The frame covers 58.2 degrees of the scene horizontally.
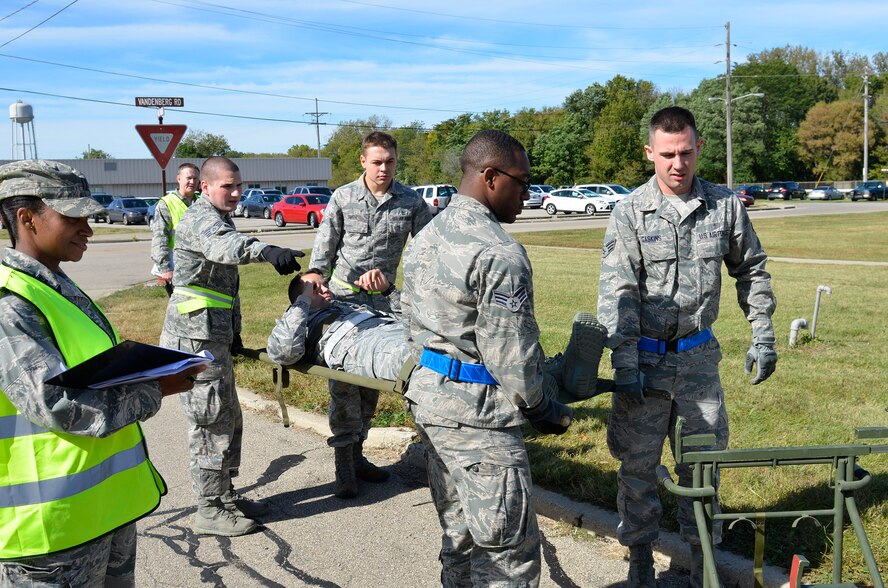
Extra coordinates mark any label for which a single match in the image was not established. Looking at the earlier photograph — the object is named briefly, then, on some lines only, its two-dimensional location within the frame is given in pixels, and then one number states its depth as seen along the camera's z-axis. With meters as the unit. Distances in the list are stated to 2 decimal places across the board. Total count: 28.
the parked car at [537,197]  49.31
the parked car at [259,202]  44.19
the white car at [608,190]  43.65
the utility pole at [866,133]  68.56
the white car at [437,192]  36.69
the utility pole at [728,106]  42.94
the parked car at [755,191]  58.03
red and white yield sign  12.30
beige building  66.06
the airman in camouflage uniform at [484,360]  2.74
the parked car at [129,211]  42.75
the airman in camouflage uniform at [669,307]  3.78
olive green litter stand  2.69
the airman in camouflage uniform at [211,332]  4.58
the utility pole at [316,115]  89.19
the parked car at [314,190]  42.28
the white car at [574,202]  42.56
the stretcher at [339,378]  3.50
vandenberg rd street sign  13.10
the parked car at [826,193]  59.47
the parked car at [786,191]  61.26
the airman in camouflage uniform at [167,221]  7.93
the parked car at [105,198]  45.80
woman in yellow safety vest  2.35
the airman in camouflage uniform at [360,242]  5.33
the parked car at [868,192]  55.84
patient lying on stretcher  4.31
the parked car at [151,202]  40.88
